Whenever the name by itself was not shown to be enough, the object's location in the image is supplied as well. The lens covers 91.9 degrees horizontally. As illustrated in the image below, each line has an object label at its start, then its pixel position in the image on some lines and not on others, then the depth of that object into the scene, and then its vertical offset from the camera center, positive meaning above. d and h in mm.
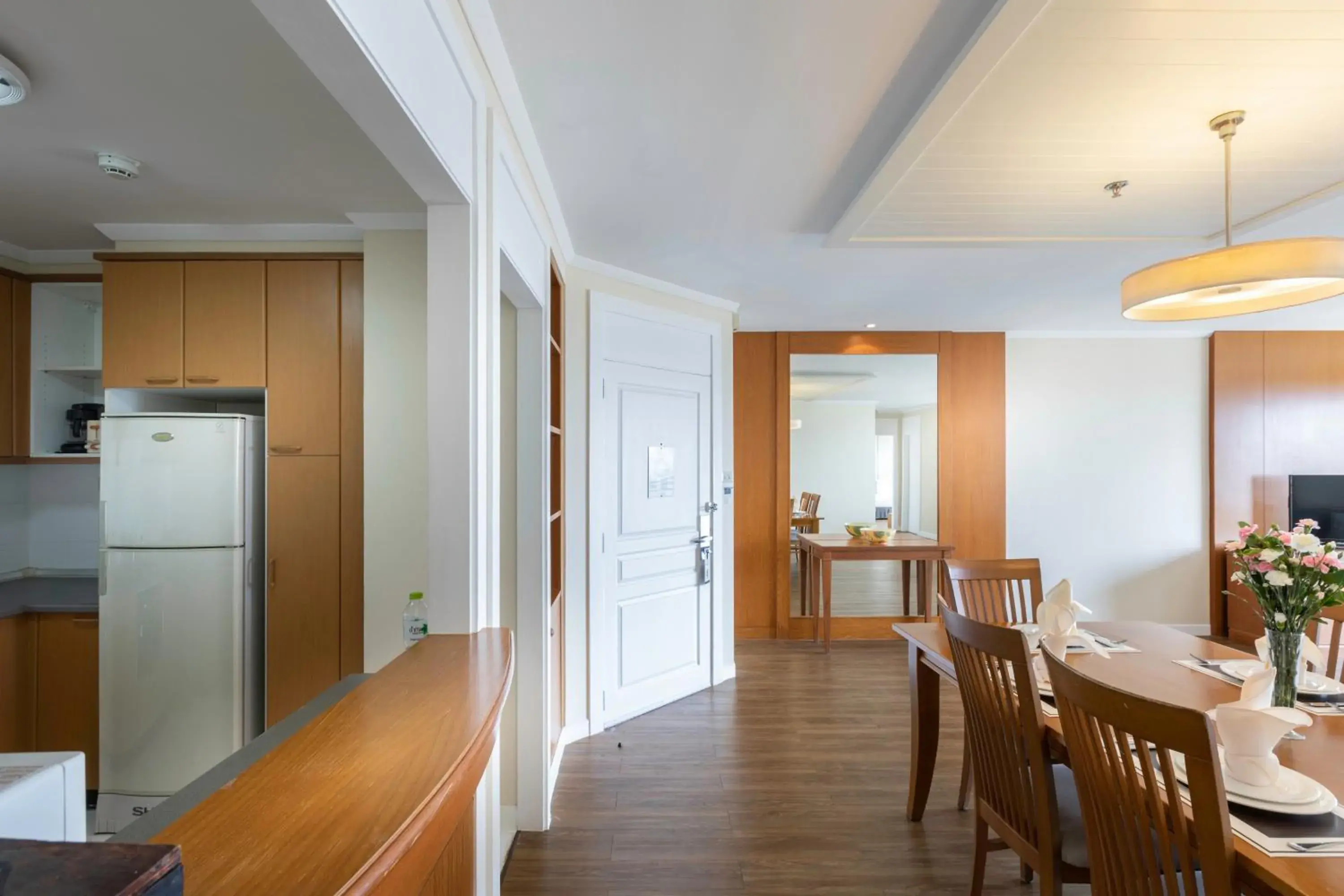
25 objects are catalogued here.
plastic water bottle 1862 -487
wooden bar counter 600 -393
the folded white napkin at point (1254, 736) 1314 -572
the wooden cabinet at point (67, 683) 2680 -945
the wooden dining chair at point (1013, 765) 1663 -860
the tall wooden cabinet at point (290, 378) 2598 +313
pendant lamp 1772 +537
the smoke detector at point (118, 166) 2043 +924
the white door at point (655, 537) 3584 -465
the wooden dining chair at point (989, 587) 2844 -573
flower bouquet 1643 -319
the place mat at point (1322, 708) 1771 -691
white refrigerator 2520 -580
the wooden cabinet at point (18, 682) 2615 -927
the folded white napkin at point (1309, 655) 1820 -554
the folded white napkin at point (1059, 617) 2184 -546
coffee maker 3061 +165
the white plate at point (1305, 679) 1904 -672
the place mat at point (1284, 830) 1165 -699
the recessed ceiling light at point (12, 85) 1552 +914
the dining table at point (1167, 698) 1109 -699
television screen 4980 -330
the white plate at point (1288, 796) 1268 -676
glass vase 1733 -548
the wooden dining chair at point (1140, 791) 1103 -640
